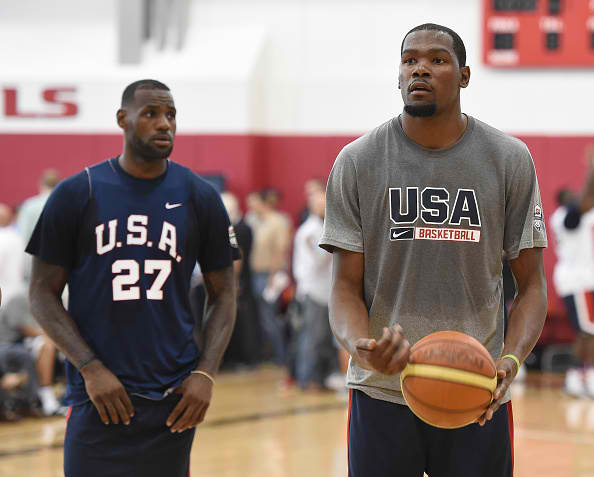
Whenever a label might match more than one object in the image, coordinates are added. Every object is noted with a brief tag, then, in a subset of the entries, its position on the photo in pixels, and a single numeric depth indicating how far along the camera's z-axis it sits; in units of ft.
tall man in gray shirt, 16.63
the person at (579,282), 57.18
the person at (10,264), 48.06
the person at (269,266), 68.59
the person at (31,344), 48.95
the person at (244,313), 61.50
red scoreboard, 69.72
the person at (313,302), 55.16
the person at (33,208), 55.58
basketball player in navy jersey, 19.79
